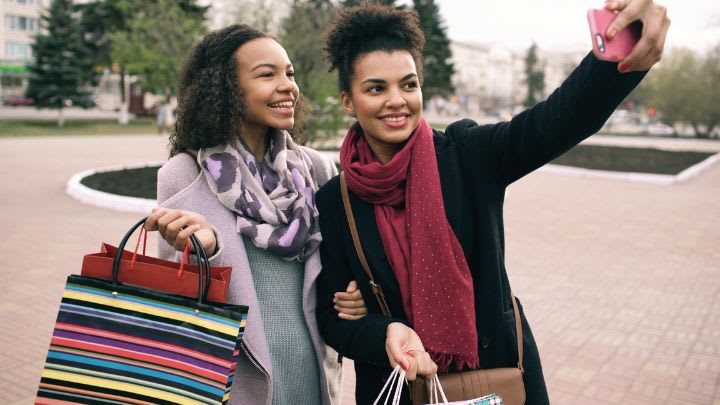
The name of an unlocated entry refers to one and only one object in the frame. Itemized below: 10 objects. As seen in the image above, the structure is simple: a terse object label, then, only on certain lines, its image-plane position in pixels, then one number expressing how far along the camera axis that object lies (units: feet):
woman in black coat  5.63
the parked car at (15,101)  155.53
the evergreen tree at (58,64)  106.93
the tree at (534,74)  283.18
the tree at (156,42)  50.59
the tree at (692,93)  127.65
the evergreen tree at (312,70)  45.27
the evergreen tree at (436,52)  168.96
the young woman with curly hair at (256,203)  6.34
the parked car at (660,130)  150.51
